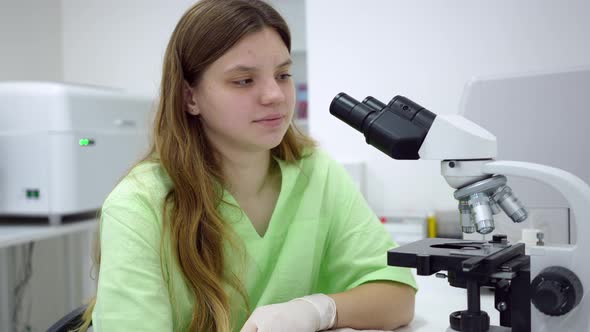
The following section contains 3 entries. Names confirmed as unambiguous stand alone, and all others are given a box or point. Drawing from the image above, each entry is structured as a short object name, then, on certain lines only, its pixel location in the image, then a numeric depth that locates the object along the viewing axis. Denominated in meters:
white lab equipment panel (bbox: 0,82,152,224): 1.99
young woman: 0.94
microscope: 0.67
